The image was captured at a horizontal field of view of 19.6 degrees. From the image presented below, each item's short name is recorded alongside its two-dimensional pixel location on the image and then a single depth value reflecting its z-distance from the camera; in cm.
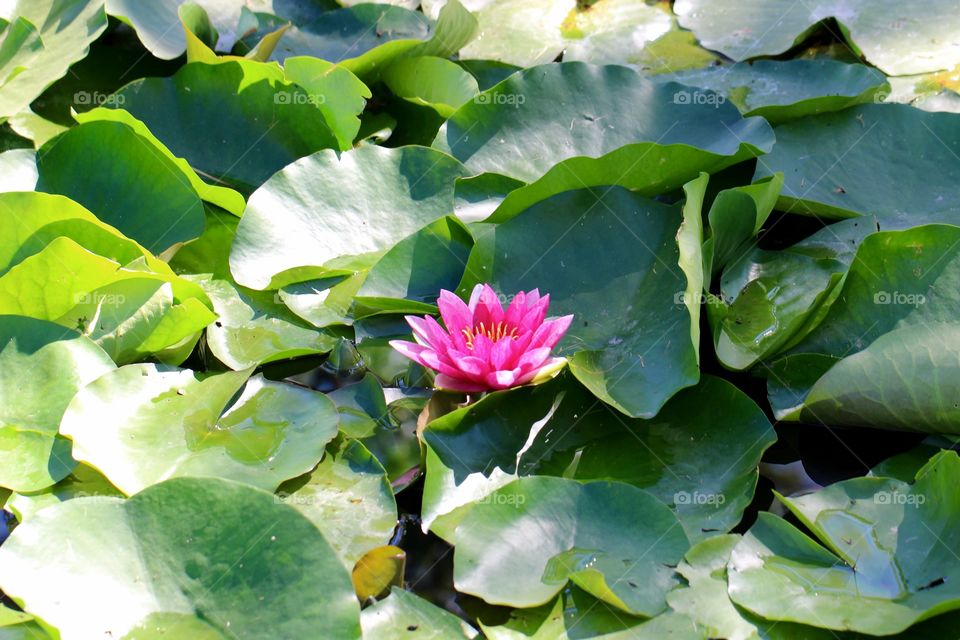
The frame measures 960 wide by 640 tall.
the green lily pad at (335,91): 204
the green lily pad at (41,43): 209
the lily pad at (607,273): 186
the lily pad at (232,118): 206
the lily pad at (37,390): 182
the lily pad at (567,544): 175
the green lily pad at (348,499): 180
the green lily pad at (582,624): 174
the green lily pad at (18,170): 199
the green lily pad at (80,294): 189
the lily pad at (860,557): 173
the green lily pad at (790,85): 203
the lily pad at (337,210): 197
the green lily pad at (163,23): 214
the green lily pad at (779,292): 187
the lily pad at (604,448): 181
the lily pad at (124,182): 198
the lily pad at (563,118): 202
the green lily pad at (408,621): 174
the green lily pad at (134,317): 189
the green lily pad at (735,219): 189
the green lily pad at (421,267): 194
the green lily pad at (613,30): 223
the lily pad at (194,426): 182
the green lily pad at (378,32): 214
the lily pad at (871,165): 198
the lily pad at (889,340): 181
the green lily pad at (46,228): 191
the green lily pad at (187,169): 198
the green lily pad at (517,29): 223
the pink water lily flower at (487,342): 184
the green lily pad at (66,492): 180
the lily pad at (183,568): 173
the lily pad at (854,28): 215
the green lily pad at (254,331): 191
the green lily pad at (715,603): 174
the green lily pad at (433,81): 211
